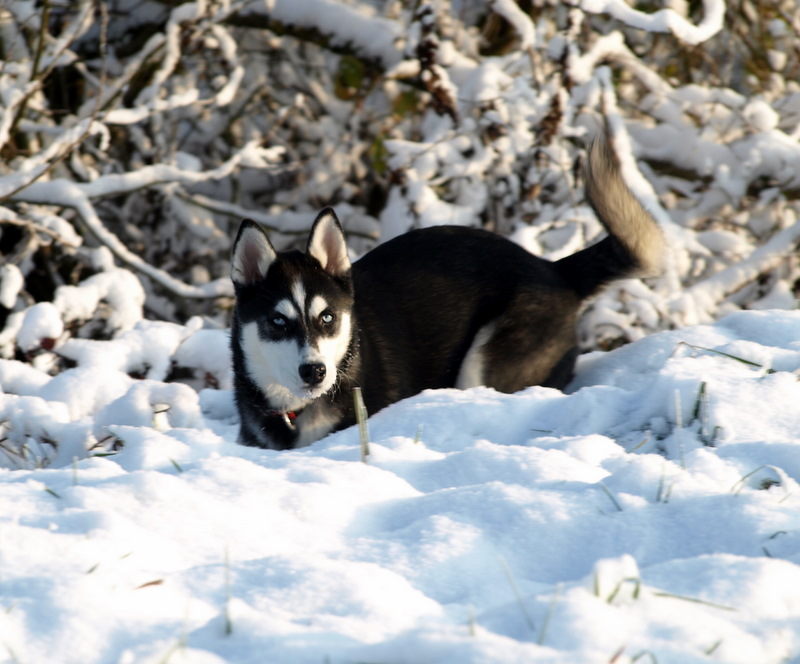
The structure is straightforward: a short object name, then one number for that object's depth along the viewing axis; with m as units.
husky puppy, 8.09
